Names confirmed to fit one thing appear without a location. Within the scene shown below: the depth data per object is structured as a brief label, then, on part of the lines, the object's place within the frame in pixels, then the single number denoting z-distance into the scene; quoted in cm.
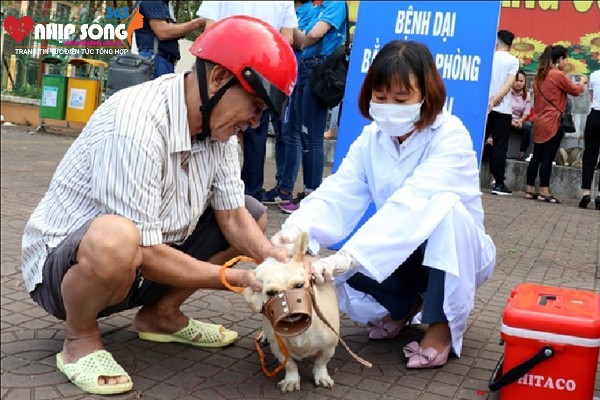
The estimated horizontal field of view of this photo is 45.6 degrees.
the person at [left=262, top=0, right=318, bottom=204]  592
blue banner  455
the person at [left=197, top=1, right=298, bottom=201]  524
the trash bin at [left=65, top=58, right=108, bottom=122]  1105
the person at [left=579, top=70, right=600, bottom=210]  800
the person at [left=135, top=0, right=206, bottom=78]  520
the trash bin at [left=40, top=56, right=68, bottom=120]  1116
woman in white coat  265
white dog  224
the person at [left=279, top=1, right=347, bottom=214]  584
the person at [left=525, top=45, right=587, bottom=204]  848
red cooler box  230
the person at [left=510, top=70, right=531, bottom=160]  989
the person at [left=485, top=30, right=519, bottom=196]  823
